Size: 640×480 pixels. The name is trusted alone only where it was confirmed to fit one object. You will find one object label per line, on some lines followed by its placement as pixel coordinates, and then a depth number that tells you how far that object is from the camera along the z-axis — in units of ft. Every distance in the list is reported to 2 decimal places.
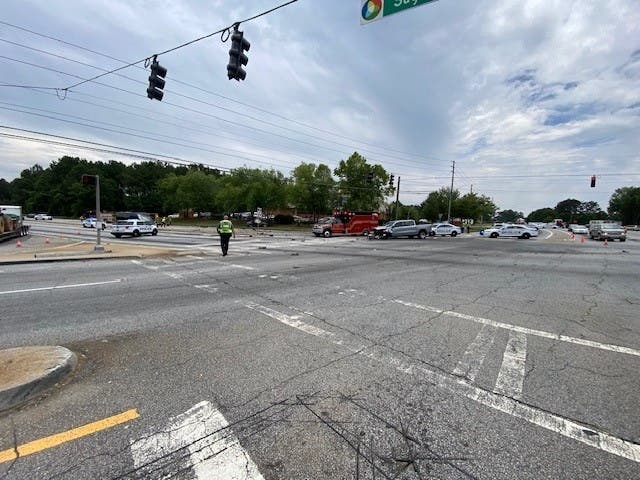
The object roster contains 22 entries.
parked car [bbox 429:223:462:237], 138.85
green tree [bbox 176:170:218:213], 251.39
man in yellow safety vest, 51.11
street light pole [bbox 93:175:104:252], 51.59
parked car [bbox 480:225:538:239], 123.13
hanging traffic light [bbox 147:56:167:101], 38.29
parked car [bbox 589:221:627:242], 106.22
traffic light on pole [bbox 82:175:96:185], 49.61
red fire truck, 117.80
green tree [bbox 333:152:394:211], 187.52
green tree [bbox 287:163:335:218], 186.09
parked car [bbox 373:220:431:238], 108.10
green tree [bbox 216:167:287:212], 194.59
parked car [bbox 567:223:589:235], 187.37
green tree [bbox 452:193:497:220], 250.37
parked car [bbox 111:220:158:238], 96.37
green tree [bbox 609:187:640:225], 345.10
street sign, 21.34
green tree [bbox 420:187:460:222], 254.47
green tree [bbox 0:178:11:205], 467.11
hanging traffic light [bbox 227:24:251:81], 31.68
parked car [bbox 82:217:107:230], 155.47
